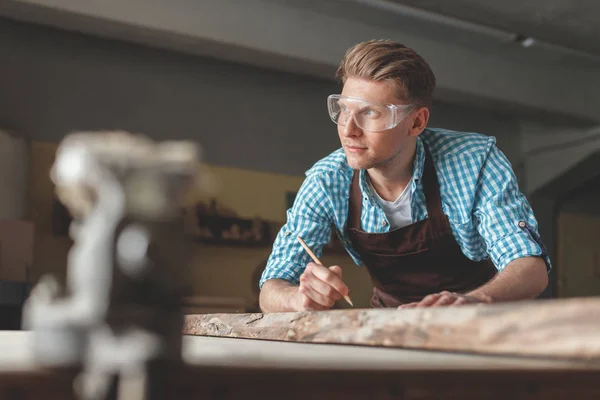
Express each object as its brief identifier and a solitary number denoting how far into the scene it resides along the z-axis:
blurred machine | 0.37
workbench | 0.42
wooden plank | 0.57
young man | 2.02
